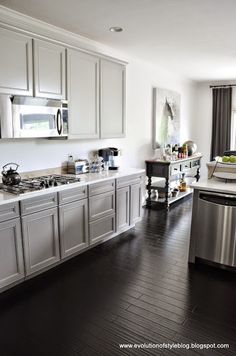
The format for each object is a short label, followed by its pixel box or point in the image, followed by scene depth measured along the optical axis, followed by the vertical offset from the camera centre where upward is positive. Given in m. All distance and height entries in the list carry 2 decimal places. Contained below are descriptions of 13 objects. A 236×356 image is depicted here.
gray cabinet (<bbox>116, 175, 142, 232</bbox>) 3.67 -0.79
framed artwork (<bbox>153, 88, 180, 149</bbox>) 5.38 +0.49
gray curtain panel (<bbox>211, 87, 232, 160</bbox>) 6.75 +0.52
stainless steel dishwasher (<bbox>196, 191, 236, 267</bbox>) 2.79 -0.85
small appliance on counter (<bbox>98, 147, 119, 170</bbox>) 4.07 -0.21
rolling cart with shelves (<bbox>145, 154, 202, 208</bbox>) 4.98 -0.55
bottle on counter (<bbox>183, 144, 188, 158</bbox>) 5.77 -0.19
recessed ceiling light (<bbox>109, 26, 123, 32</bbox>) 3.23 +1.29
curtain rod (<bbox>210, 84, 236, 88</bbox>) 6.64 +1.31
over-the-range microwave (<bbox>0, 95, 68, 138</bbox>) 2.58 +0.24
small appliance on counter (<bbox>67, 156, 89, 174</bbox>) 3.59 -0.30
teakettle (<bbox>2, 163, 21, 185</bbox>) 2.75 -0.34
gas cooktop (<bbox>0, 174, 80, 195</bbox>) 2.62 -0.42
